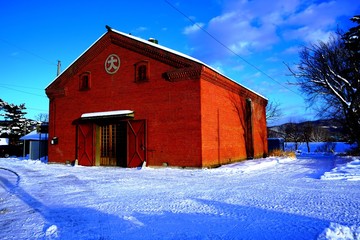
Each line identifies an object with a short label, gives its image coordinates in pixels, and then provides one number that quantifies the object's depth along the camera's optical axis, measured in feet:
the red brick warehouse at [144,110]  46.70
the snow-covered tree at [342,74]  67.82
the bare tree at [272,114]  144.77
